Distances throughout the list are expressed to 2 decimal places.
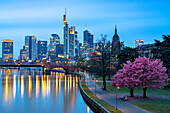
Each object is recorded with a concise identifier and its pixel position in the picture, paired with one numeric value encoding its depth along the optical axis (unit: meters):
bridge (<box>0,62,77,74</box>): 181.00
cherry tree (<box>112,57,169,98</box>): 39.10
